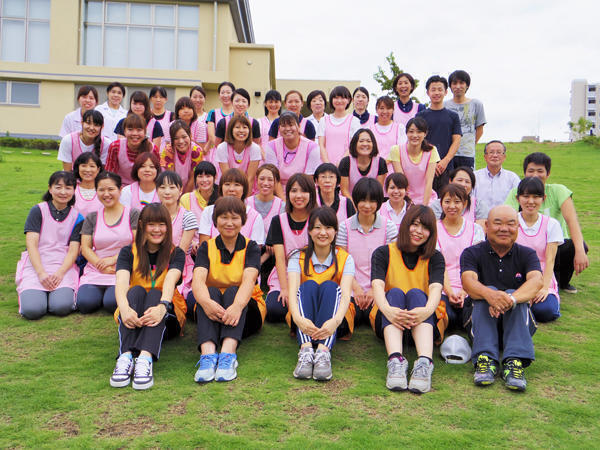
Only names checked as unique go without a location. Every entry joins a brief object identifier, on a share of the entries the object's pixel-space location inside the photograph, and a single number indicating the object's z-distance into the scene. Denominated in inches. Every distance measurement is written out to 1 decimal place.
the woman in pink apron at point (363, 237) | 191.8
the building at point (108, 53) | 888.3
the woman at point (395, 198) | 215.6
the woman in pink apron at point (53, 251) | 200.7
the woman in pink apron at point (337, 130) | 280.2
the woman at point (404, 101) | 297.4
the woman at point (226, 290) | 158.9
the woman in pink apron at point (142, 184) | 219.9
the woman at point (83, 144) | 250.8
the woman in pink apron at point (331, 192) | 215.0
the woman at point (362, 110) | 305.4
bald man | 149.1
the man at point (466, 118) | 277.7
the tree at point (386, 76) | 856.6
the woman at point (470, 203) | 222.1
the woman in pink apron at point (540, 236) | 195.9
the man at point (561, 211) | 216.8
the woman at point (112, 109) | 296.2
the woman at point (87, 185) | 221.8
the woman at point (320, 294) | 154.0
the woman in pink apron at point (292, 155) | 259.4
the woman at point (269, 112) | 300.5
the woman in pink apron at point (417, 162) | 244.5
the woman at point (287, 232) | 194.4
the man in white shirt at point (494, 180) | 244.1
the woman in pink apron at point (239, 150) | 253.1
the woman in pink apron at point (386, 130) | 277.4
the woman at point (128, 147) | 244.4
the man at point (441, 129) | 267.1
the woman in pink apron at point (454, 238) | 184.7
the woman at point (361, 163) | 238.7
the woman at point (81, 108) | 287.4
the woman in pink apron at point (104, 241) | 201.6
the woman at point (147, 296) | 151.6
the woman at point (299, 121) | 277.0
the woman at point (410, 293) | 149.2
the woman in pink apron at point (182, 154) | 255.9
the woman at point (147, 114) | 278.8
